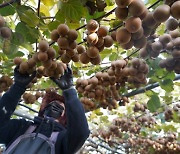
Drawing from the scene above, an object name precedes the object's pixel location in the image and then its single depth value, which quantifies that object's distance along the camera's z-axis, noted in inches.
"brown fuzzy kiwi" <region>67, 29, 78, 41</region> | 43.7
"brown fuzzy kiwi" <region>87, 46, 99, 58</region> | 42.4
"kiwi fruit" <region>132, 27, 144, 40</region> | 35.6
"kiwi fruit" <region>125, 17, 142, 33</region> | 33.8
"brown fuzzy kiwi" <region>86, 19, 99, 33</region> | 40.9
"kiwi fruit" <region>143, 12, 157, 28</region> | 35.3
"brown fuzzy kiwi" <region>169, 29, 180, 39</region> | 49.9
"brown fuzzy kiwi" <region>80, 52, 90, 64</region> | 45.1
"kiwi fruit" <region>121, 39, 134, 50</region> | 37.8
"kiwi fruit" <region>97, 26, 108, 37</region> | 42.3
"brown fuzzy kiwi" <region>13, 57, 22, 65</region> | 57.9
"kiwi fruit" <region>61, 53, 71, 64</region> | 47.8
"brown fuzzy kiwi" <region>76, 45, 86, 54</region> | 47.6
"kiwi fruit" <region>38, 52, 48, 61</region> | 45.8
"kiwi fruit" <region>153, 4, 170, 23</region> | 32.8
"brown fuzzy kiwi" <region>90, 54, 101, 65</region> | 45.0
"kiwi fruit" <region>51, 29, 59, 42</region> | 44.7
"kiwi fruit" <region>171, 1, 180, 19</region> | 31.8
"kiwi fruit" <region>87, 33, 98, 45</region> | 40.4
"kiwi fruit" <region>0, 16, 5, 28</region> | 44.0
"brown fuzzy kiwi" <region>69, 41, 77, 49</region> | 44.6
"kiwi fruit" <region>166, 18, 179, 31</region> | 38.4
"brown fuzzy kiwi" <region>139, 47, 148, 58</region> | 52.2
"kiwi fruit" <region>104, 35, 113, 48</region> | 42.8
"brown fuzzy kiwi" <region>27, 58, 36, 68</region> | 50.4
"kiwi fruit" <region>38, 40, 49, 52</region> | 45.9
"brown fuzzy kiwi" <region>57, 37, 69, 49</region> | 43.6
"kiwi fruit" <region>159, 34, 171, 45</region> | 49.9
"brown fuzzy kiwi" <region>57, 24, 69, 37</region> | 43.7
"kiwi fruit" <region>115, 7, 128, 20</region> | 34.1
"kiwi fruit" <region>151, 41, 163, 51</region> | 50.6
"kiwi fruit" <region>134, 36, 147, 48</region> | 37.9
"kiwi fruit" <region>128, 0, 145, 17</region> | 33.3
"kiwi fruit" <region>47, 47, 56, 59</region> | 46.7
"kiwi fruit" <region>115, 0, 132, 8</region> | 32.8
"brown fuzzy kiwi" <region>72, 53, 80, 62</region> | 48.1
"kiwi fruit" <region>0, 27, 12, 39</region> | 45.1
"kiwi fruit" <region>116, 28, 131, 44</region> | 35.7
